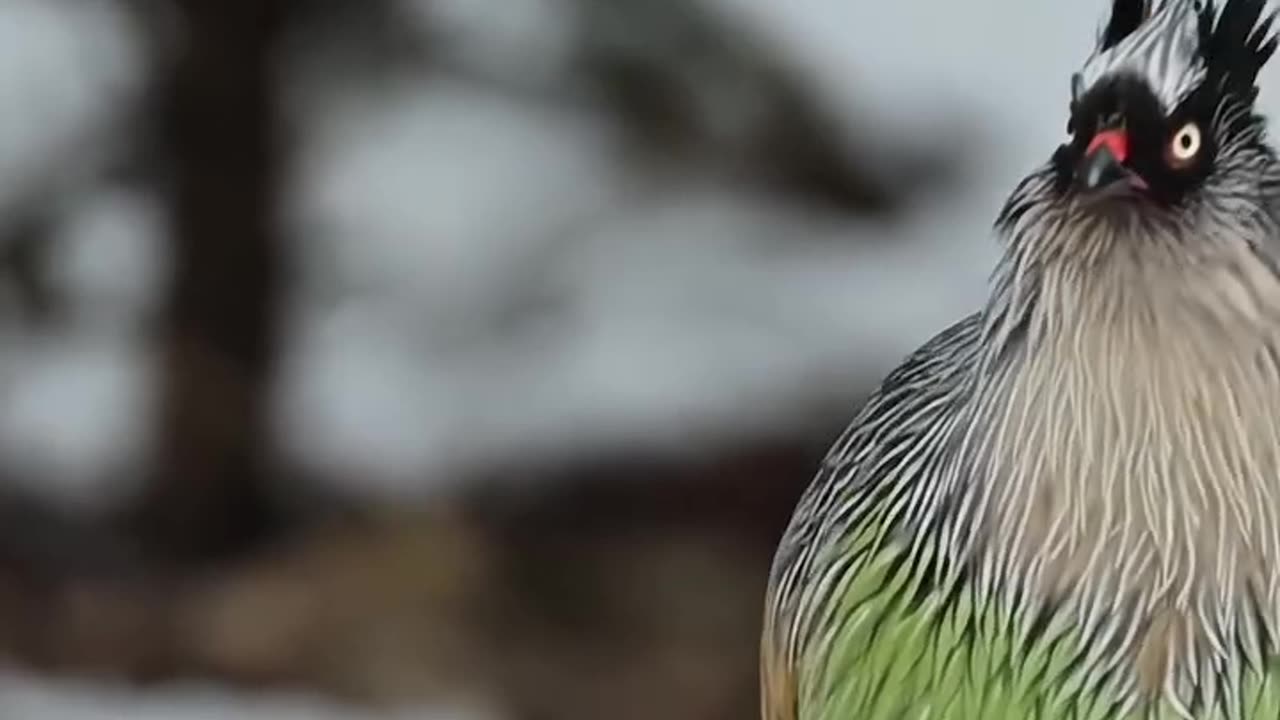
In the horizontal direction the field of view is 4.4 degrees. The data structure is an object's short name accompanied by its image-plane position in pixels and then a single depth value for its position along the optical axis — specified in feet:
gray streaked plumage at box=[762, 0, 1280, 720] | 13.87
